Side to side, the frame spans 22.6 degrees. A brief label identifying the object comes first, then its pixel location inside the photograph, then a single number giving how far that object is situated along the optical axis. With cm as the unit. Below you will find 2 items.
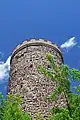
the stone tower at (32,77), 885
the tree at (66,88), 607
